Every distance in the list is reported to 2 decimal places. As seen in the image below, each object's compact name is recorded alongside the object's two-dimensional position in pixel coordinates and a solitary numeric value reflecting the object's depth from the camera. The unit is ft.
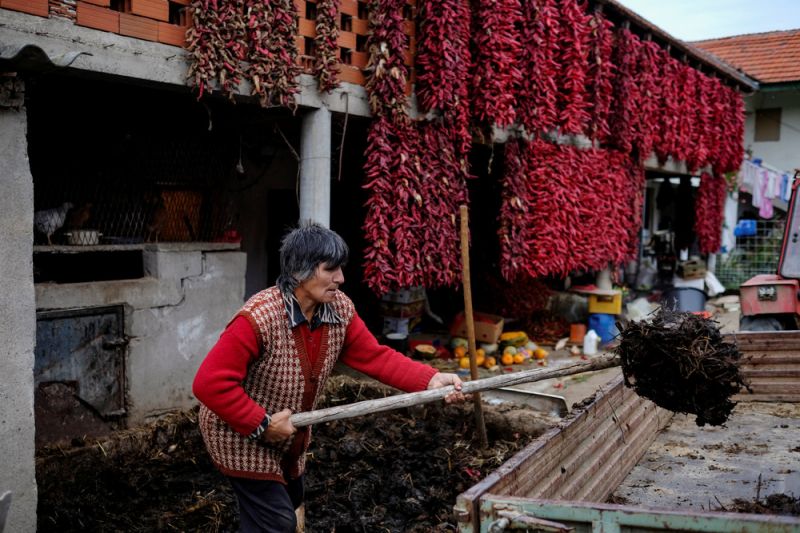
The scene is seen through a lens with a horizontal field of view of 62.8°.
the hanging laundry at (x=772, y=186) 55.36
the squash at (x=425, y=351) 28.25
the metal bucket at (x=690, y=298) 39.96
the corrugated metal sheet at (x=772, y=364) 17.46
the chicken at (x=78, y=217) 18.51
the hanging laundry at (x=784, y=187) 57.41
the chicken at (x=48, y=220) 17.60
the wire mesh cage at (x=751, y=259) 52.65
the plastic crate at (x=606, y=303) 33.86
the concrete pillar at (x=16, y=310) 12.39
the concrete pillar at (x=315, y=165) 20.24
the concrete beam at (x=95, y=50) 13.44
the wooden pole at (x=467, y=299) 17.15
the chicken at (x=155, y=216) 20.48
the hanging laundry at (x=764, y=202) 54.90
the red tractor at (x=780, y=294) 21.95
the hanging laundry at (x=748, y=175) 53.31
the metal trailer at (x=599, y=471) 7.25
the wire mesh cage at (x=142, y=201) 18.34
